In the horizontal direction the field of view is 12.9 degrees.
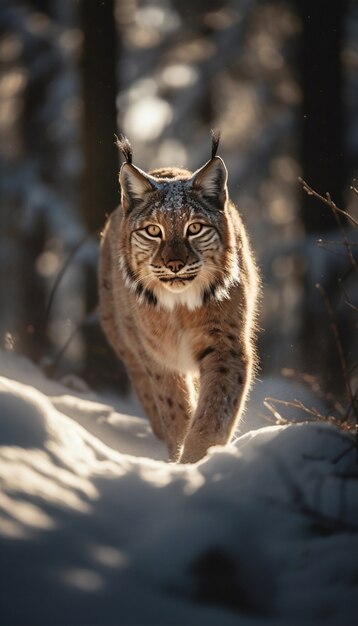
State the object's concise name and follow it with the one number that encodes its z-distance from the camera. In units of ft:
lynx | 27.50
